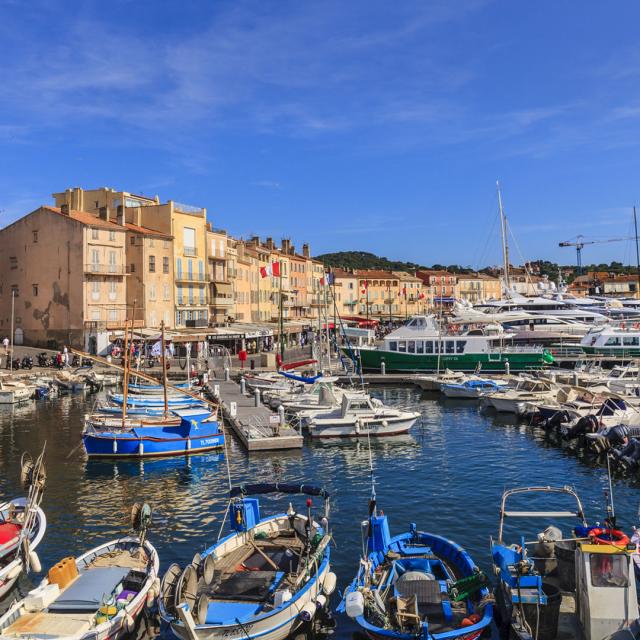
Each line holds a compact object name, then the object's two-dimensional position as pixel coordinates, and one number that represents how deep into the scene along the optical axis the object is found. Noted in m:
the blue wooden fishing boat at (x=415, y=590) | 13.08
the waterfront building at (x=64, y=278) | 68.81
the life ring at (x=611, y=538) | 12.53
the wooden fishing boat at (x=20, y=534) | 16.64
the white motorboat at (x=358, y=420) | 35.88
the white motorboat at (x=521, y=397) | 43.01
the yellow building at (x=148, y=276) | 73.44
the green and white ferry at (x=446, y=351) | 62.50
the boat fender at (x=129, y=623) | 13.78
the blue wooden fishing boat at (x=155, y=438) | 31.67
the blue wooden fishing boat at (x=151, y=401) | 41.81
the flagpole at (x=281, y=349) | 66.61
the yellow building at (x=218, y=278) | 82.12
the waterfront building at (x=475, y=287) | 157.50
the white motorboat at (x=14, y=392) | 48.97
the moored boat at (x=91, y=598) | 13.09
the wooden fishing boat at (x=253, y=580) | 13.26
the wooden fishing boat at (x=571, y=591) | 12.09
